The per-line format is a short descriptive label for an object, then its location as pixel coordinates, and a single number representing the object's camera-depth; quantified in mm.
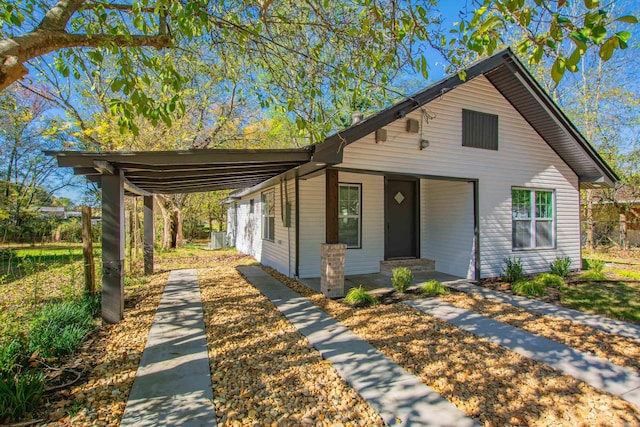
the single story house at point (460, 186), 7375
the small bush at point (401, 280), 6750
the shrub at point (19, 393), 2641
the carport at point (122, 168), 4508
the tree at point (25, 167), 12719
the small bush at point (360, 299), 5985
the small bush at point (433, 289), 6711
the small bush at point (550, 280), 7543
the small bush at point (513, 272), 7859
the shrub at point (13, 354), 3135
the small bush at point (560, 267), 8484
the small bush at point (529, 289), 6754
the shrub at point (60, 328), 3775
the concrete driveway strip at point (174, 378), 2729
